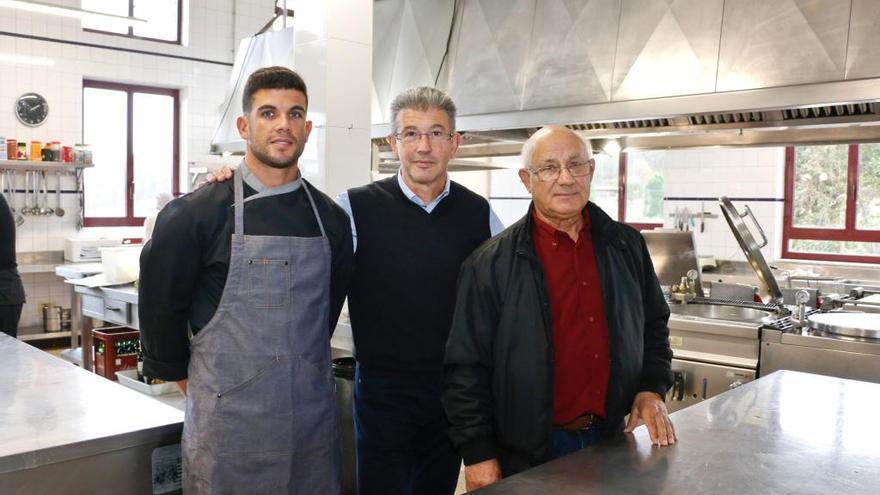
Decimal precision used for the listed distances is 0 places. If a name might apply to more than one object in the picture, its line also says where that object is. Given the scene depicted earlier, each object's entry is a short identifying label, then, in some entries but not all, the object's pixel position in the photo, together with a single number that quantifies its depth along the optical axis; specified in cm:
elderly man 175
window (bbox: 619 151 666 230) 805
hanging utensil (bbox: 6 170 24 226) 762
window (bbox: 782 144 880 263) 670
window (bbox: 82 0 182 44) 814
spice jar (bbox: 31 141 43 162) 738
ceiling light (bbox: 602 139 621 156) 463
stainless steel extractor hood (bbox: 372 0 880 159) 333
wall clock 750
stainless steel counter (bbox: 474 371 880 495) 139
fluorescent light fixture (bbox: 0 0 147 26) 635
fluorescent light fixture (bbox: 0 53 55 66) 742
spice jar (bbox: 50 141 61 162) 751
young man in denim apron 176
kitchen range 305
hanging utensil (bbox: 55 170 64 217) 788
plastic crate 540
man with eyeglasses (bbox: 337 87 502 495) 212
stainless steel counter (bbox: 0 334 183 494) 160
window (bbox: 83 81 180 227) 823
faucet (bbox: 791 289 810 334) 330
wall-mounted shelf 730
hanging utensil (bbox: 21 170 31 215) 770
